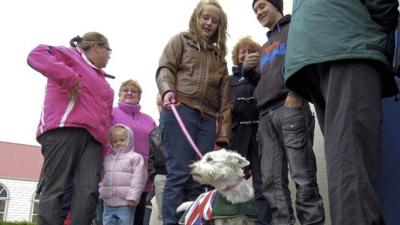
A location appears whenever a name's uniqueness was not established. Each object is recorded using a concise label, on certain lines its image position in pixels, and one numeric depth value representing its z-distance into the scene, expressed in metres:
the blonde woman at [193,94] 3.71
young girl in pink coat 4.94
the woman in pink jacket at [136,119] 5.45
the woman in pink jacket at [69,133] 3.78
